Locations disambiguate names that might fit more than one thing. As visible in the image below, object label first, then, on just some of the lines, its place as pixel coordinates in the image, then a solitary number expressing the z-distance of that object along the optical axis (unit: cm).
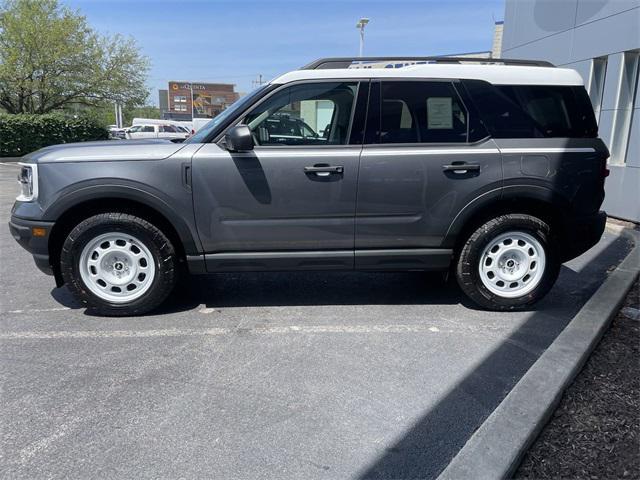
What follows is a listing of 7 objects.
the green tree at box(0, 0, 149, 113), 2342
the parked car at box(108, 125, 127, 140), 3722
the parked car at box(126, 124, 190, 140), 3875
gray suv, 418
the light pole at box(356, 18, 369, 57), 2798
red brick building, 7438
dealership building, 869
